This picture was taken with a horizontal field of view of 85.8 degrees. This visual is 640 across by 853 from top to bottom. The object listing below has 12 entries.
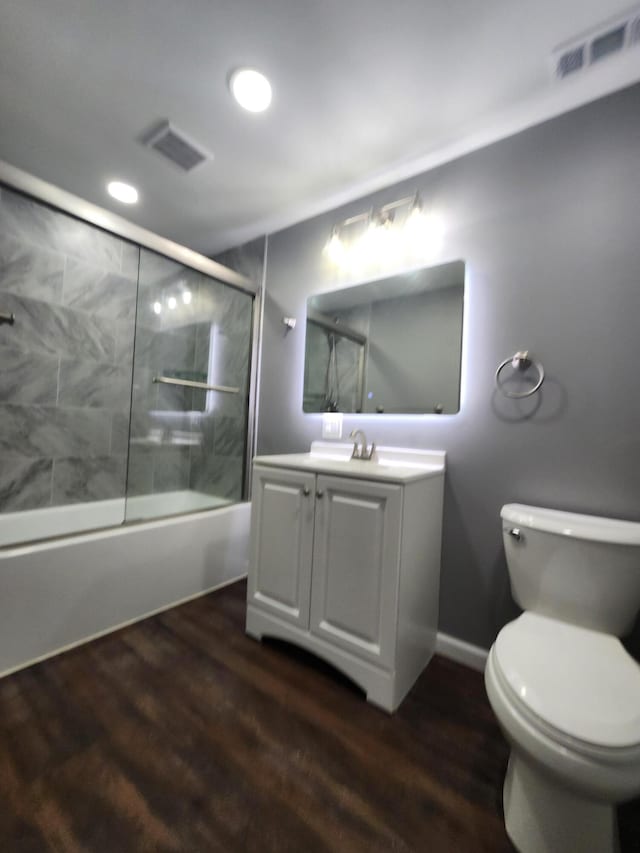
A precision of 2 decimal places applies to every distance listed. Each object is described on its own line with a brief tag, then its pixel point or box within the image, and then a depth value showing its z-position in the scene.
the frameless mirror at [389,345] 1.61
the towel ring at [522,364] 1.34
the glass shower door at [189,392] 2.24
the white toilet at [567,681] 0.68
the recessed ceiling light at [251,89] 1.30
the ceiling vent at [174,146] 1.57
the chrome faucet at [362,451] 1.74
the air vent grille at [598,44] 1.09
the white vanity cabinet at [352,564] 1.20
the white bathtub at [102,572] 1.32
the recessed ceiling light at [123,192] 1.97
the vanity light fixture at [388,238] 1.66
